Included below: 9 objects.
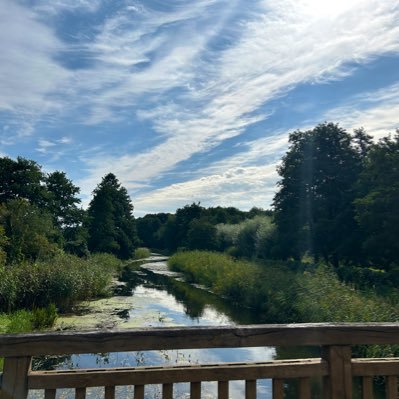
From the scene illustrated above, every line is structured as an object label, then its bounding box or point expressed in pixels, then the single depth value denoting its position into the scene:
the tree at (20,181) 25.69
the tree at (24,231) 19.33
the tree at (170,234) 63.05
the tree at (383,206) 13.53
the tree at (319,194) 19.75
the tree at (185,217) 55.12
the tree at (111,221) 38.62
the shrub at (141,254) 50.03
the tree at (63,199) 29.52
